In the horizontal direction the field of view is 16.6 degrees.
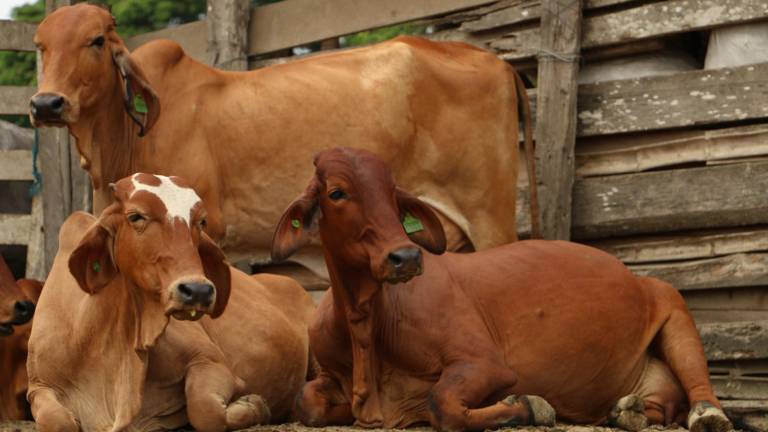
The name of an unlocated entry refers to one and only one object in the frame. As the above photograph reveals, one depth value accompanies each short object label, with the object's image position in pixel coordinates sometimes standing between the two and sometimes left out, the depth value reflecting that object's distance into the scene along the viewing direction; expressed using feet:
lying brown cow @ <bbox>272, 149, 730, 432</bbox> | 34.61
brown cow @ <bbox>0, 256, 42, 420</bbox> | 43.31
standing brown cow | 45.45
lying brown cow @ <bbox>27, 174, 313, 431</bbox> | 33.83
